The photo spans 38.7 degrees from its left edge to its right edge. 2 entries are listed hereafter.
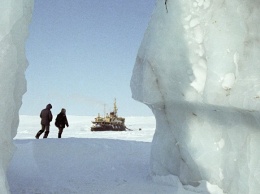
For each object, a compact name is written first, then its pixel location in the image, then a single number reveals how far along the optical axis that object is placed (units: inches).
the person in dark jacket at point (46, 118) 404.5
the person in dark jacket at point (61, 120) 422.9
